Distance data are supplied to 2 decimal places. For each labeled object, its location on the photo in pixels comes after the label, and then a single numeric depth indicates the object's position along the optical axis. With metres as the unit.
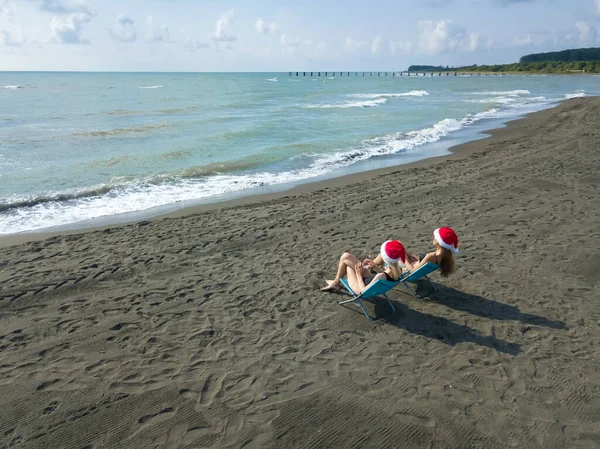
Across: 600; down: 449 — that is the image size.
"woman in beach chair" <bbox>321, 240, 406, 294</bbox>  5.60
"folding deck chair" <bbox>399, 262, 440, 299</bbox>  5.83
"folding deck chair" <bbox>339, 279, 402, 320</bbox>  5.47
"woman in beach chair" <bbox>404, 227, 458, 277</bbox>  5.75
